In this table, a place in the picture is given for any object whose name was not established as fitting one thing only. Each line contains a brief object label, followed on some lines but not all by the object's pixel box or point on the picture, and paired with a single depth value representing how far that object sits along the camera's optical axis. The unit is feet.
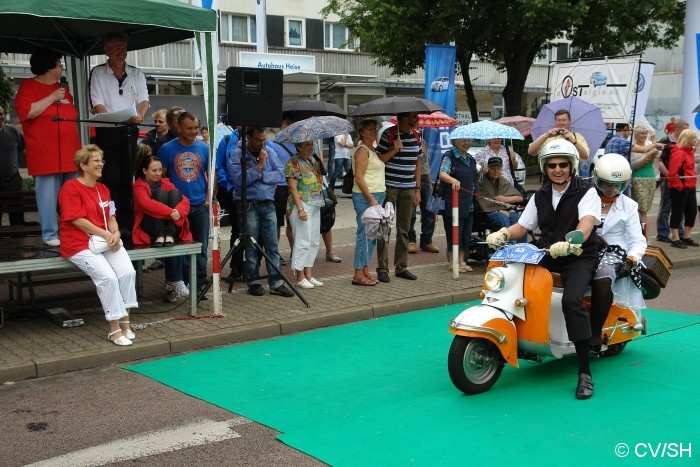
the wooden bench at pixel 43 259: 24.86
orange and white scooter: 19.89
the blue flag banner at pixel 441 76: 64.13
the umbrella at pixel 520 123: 55.47
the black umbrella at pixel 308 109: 38.99
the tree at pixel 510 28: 84.38
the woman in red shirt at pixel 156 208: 27.94
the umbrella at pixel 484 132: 36.60
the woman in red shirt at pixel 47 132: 27.12
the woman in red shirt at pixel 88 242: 24.67
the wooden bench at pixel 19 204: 30.93
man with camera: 33.17
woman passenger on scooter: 21.17
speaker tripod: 29.58
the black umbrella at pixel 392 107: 34.00
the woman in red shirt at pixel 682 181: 46.01
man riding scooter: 20.27
